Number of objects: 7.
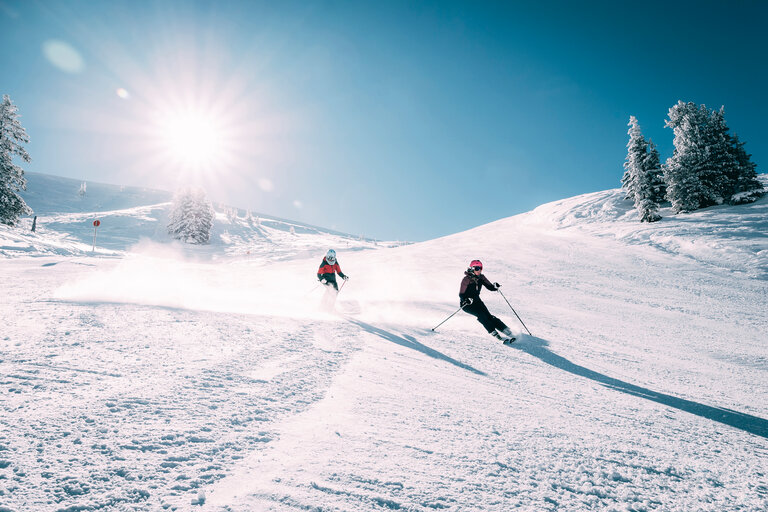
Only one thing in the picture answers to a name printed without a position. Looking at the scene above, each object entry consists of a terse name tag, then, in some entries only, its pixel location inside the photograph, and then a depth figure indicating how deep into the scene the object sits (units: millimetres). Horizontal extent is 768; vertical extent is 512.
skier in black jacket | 7646
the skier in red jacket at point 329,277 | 10164
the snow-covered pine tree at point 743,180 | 24641
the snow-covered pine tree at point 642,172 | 24250
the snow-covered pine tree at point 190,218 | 45812
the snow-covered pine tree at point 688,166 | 24875
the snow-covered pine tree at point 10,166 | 28078
